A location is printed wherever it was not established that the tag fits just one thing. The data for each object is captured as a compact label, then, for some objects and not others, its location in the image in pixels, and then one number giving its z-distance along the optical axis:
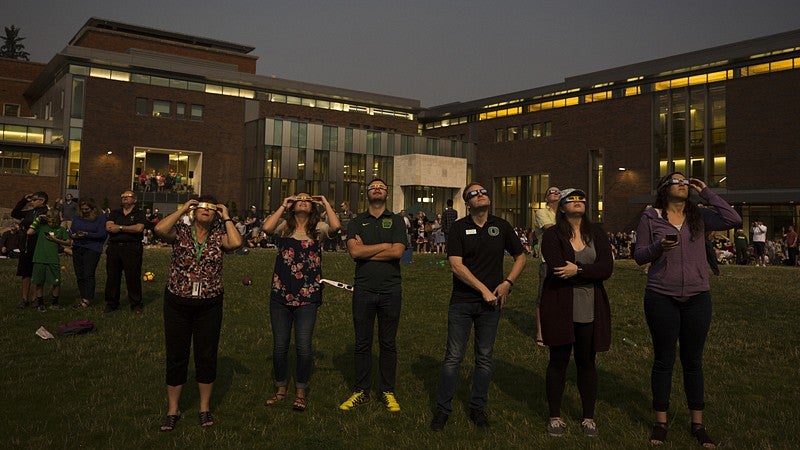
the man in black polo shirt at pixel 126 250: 10.95
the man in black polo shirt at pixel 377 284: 6.50
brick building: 44.28
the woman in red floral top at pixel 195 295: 5.80
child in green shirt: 11.56
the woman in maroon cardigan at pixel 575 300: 5.65
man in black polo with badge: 5.98
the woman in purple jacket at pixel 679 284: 5.50
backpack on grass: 9.74
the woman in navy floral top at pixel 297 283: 6.42
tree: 93.69
